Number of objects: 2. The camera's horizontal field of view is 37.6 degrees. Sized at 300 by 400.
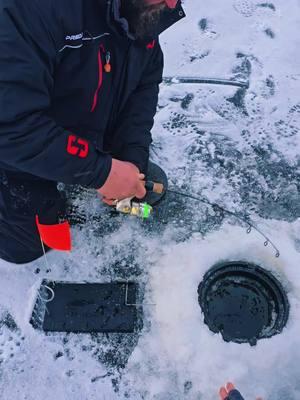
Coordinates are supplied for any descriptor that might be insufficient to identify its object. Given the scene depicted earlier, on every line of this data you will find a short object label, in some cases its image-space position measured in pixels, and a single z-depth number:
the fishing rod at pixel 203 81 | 3.11
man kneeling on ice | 1.48
